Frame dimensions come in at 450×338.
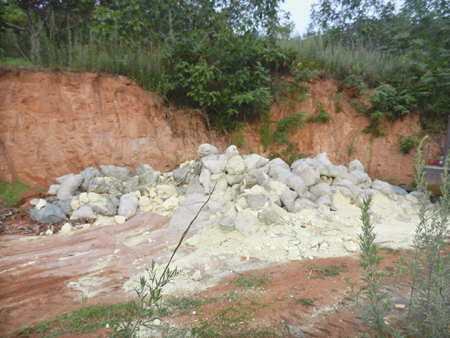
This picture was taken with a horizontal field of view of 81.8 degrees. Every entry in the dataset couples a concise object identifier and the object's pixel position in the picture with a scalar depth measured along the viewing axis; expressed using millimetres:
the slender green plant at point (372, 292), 1461
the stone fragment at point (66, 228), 4326
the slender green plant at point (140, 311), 1123
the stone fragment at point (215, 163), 5293
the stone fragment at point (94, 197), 4941
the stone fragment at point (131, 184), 5441
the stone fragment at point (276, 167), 5484
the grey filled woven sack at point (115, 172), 5633
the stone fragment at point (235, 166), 5086
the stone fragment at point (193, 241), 3839
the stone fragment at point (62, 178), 5344
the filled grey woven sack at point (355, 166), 6404
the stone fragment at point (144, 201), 5125
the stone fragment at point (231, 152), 5363
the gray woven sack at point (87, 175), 5219
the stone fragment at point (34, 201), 5052
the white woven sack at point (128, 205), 4820
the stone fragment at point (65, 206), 4781
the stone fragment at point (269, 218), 4113
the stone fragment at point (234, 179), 5133
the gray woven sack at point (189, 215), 4355
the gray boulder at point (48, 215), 4531
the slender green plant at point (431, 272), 1695
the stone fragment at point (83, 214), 4664
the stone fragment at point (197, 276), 2955
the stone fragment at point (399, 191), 6266
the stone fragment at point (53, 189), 5147
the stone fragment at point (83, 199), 4895
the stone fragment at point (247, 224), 3922
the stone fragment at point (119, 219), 4650
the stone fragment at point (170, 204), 5000
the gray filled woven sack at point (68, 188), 4992
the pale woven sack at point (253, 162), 5355
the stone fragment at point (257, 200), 4418
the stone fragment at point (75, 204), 4809
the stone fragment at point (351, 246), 3572
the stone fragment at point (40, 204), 4742
